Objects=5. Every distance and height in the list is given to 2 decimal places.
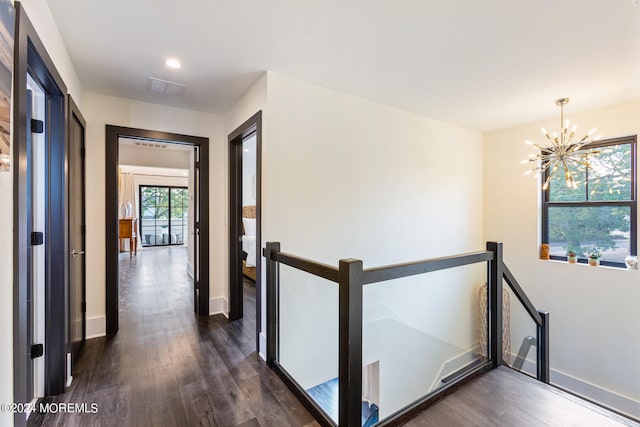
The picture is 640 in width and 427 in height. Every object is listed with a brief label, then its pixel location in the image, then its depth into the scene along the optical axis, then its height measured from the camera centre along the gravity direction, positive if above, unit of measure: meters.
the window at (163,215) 9.76 -0.09
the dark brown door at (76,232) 2.20 -0.17
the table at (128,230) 7.94 -0.49
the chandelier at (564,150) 3.01 +0.68
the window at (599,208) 3.30 +0.04
